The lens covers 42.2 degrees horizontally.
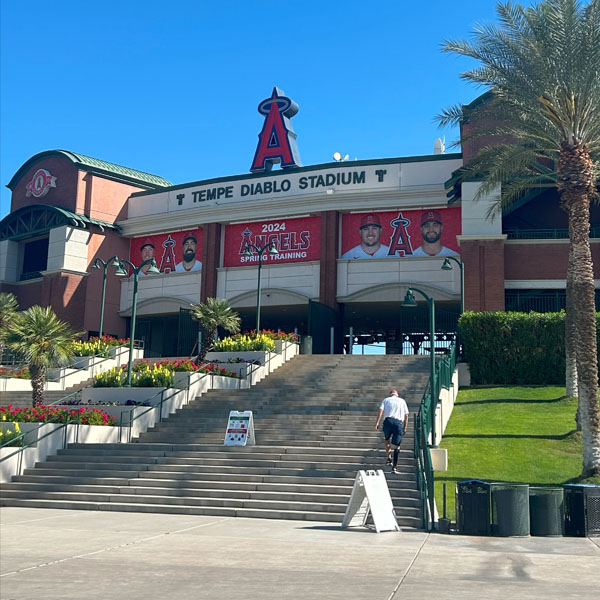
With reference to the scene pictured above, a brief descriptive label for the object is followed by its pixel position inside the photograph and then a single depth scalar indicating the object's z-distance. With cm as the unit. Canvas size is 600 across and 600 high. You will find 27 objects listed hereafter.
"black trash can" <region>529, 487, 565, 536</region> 1341
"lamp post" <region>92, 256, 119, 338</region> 3731
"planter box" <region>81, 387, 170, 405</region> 2547
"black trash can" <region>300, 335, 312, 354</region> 3644
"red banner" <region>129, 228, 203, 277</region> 4584
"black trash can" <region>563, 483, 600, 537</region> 1337
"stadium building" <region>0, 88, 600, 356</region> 3578
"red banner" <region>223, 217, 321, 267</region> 4247
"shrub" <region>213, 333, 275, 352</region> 3175
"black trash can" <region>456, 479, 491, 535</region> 1326
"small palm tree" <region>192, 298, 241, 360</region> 3419
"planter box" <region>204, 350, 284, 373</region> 3105
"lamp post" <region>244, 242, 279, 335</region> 3236
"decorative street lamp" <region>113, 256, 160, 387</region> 2591
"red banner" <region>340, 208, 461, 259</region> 3981
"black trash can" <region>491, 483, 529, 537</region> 1317
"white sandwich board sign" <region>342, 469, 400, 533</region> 1332
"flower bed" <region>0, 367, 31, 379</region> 3397
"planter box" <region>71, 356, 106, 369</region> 3531
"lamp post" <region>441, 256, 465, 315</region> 3177
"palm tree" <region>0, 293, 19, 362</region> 3603
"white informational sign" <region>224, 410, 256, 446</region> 1980
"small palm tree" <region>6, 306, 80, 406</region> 2583
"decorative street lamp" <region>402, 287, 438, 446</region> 1945
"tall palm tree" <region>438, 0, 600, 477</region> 2033
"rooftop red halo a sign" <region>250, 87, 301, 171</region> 4600
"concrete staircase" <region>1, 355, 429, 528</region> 1623
